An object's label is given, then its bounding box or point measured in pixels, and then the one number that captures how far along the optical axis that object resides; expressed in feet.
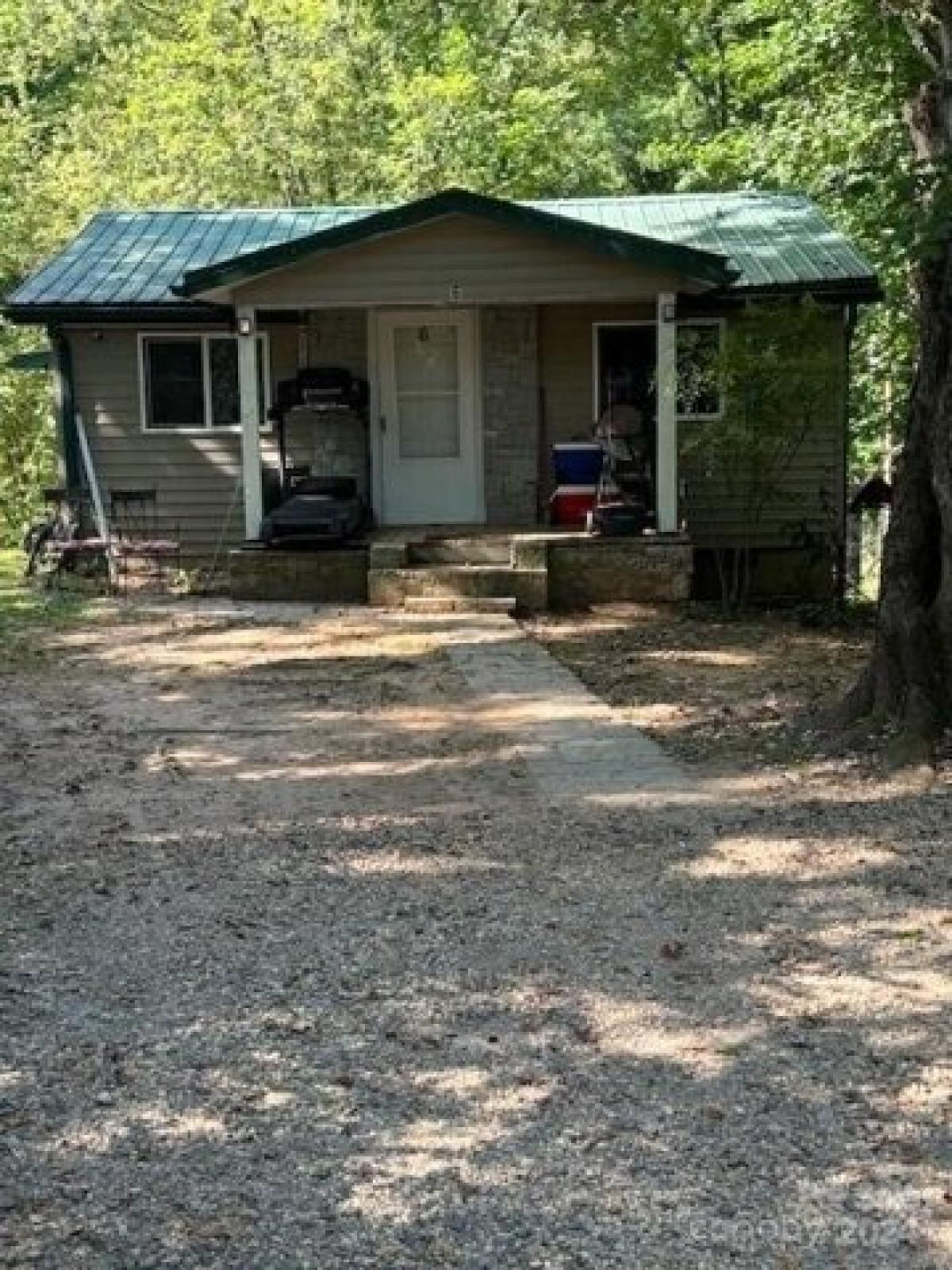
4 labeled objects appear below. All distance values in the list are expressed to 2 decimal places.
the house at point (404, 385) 48.60
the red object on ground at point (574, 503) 47.70
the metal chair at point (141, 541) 48.11
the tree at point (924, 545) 22.84
